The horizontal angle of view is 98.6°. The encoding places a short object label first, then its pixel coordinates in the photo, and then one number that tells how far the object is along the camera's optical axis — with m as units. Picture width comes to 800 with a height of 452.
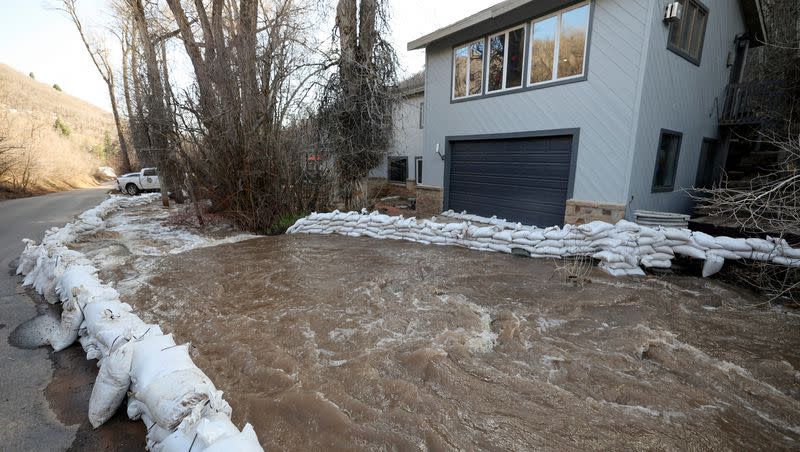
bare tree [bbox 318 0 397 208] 7.70
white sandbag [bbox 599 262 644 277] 4.34
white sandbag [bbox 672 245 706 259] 4.16
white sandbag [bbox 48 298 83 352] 2.81
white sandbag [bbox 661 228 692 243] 4.23
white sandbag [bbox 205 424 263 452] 1.40
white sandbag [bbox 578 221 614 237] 4.59
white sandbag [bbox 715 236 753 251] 3.94
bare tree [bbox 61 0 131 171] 16.53
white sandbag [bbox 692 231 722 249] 4.14
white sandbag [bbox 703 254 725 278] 4.07
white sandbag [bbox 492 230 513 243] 5.32
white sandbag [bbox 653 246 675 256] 4.29
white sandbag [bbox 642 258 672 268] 4.29
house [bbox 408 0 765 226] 5.66
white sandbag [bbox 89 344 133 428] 1.98
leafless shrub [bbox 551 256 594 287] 4.17
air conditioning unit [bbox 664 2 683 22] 5.28
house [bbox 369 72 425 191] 12.52
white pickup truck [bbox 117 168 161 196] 14.55
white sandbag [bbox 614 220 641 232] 4.48
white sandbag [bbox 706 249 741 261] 3.99
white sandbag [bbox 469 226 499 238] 5.48
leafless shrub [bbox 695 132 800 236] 3.05
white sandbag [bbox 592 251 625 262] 4.36
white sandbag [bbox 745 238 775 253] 3.77
